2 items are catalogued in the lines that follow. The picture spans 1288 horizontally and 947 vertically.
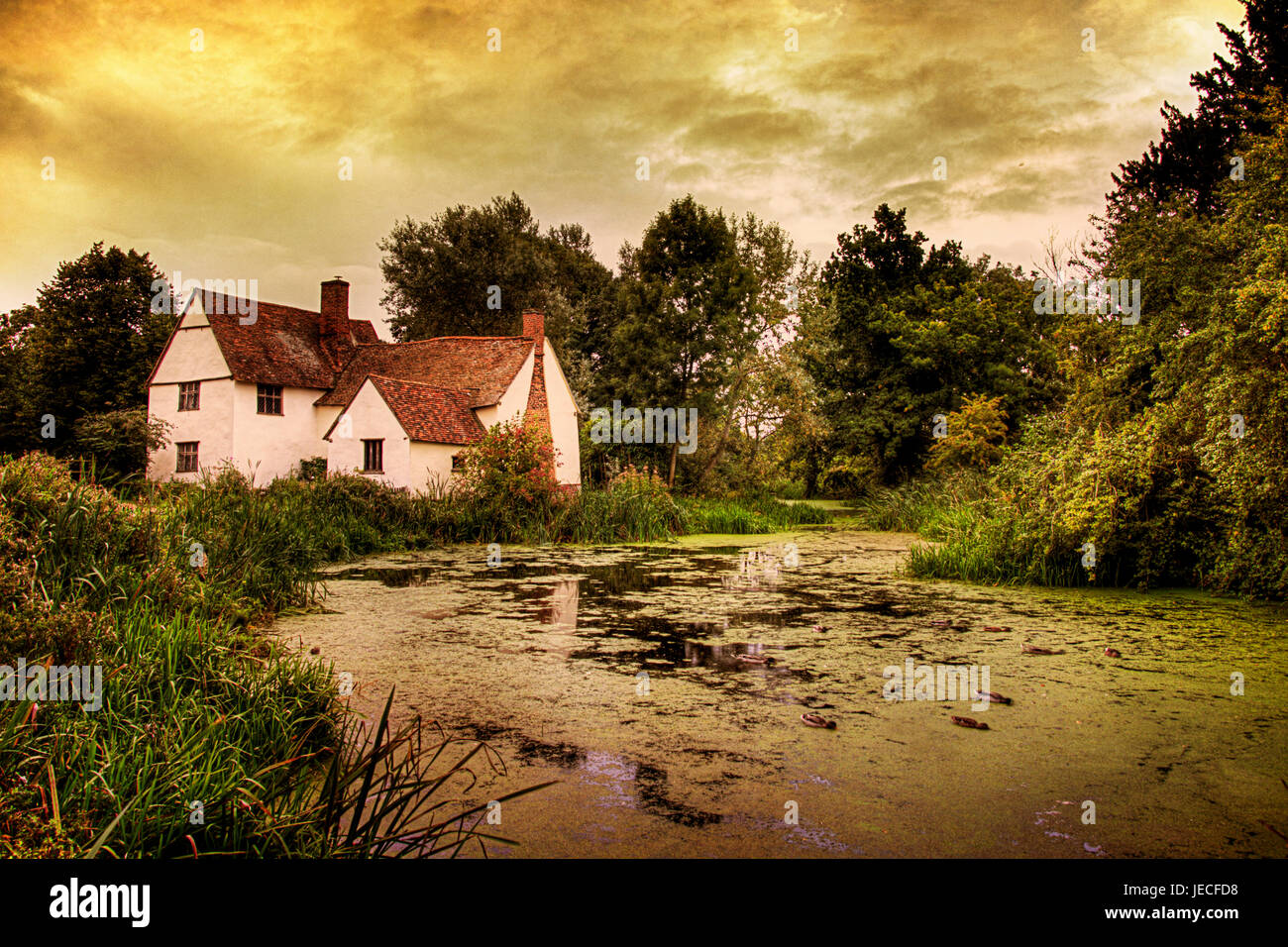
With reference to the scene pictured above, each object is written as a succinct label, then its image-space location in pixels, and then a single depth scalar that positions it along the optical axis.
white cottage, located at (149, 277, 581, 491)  20.12
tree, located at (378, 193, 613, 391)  35.00
